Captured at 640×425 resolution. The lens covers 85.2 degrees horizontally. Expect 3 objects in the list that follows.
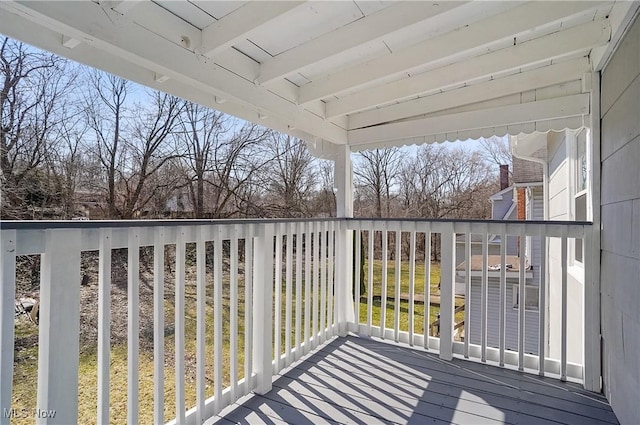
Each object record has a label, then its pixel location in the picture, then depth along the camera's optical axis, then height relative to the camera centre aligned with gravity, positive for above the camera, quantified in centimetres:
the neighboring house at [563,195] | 334 +22
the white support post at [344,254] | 340 -39
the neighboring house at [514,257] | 464 -62
